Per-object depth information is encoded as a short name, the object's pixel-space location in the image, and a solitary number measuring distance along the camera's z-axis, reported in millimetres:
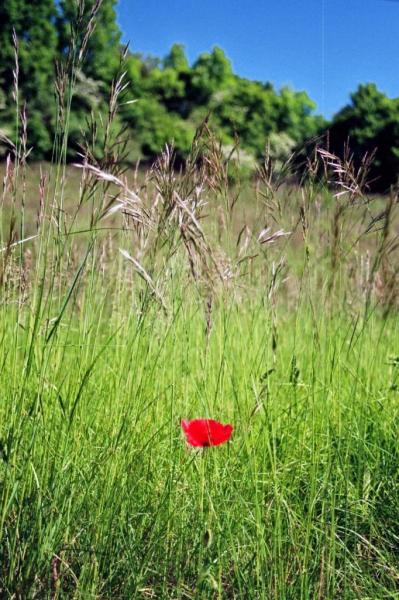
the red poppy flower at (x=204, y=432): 1398
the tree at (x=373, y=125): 19062
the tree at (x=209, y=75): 31266
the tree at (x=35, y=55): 15180
